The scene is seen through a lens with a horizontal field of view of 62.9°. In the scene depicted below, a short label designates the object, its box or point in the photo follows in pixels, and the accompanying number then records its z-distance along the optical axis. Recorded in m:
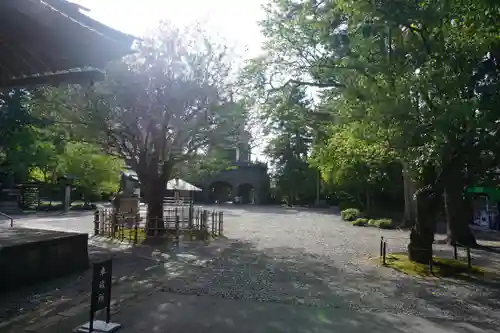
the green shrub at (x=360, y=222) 25.79
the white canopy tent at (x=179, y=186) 21.44
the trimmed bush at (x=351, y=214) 29.27
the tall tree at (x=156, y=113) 12.84
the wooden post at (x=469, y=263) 10.44
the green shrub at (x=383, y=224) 24.09
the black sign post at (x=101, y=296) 5.05
